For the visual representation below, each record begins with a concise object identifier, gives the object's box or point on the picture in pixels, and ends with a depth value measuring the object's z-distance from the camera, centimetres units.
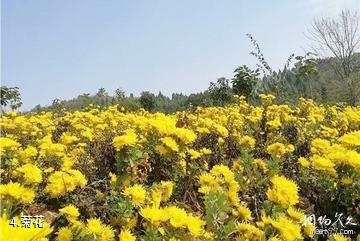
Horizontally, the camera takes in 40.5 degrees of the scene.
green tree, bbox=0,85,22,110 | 1766
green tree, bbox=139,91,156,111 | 2492
